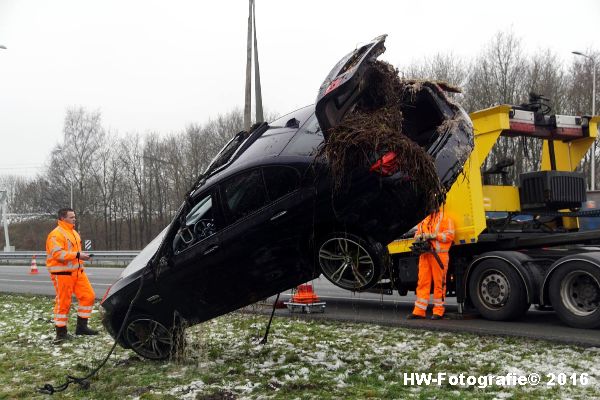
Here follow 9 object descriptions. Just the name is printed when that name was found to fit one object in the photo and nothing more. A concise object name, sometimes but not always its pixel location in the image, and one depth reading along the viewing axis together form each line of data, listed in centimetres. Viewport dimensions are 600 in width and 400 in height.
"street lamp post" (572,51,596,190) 2345
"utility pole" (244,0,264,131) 1051
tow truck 712
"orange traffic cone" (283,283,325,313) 931
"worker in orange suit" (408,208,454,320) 798
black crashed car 465
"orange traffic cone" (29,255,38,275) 2402
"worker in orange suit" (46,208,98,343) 759
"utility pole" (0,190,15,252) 4197
